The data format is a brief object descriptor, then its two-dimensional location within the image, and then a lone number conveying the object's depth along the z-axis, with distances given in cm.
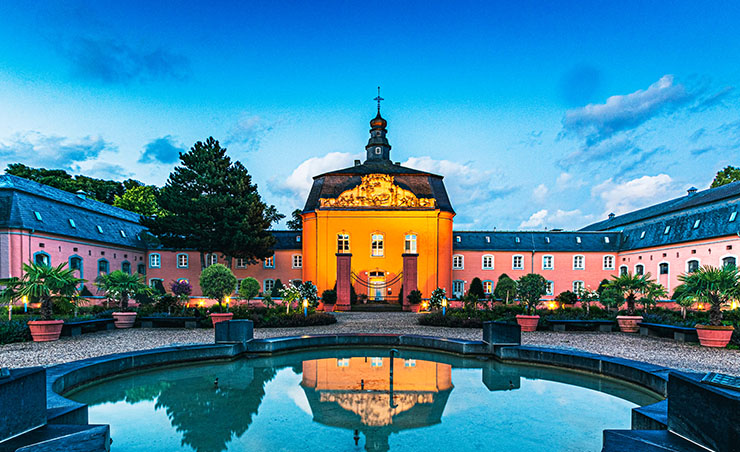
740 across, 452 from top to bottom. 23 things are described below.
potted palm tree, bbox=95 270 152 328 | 1644
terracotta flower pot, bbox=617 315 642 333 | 1579
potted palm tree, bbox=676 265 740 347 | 1212
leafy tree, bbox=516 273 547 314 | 1642
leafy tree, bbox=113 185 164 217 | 4438
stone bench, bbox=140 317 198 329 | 1652
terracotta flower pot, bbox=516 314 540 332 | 1576
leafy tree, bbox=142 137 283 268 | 2945
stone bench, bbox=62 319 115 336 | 1384
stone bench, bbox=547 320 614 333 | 1599
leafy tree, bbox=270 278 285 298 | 2822
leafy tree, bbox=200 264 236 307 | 1694
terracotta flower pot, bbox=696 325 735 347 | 1203
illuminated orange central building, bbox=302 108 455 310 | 3012
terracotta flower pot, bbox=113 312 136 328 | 1616
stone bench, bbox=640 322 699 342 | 1335
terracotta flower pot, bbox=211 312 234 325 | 1608
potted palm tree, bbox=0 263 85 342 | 1248
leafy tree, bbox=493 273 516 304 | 2184
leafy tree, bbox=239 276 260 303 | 2003
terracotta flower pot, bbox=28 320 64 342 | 1261
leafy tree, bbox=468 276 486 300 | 2952
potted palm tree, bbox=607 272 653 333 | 1585
